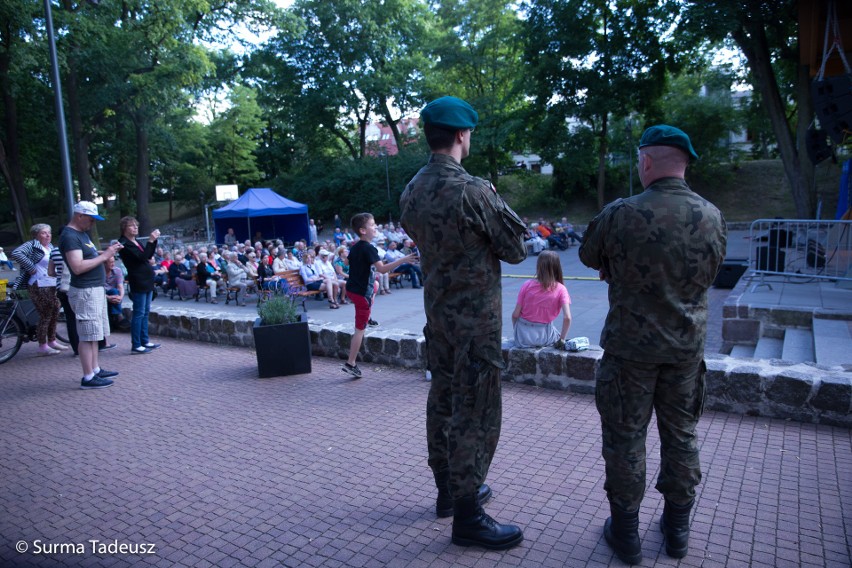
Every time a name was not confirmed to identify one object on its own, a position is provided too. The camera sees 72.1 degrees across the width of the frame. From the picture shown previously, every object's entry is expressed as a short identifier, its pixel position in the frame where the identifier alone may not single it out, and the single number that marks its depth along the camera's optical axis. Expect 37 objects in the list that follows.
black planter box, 6.54
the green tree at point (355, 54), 40.38
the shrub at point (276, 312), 6.68
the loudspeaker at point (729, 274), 12.77
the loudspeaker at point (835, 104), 10.04
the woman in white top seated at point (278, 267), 14.03
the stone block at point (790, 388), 4.45
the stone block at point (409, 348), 6.48
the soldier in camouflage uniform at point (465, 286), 2.94
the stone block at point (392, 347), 6.67
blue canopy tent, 25.09
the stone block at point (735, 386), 4.66
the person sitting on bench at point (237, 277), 14.54
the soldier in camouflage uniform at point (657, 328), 2.73
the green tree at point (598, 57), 26.97
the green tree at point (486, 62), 33.31
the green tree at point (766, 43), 15.49
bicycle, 7.93
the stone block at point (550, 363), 5.52
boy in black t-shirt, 6.20
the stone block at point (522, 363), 5.70
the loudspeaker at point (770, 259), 8.85
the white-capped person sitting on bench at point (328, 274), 13.33
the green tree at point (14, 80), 19.11
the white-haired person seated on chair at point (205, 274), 15.09
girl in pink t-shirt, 5.68
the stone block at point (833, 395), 4.30
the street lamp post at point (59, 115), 12.43
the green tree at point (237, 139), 43.31
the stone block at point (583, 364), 5.32
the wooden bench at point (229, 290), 14.66
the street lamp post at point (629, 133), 27.82
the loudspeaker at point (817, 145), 13.52
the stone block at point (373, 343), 6.80
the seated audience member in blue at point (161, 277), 16.34
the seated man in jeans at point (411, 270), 15.59
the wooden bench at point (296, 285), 13.59
